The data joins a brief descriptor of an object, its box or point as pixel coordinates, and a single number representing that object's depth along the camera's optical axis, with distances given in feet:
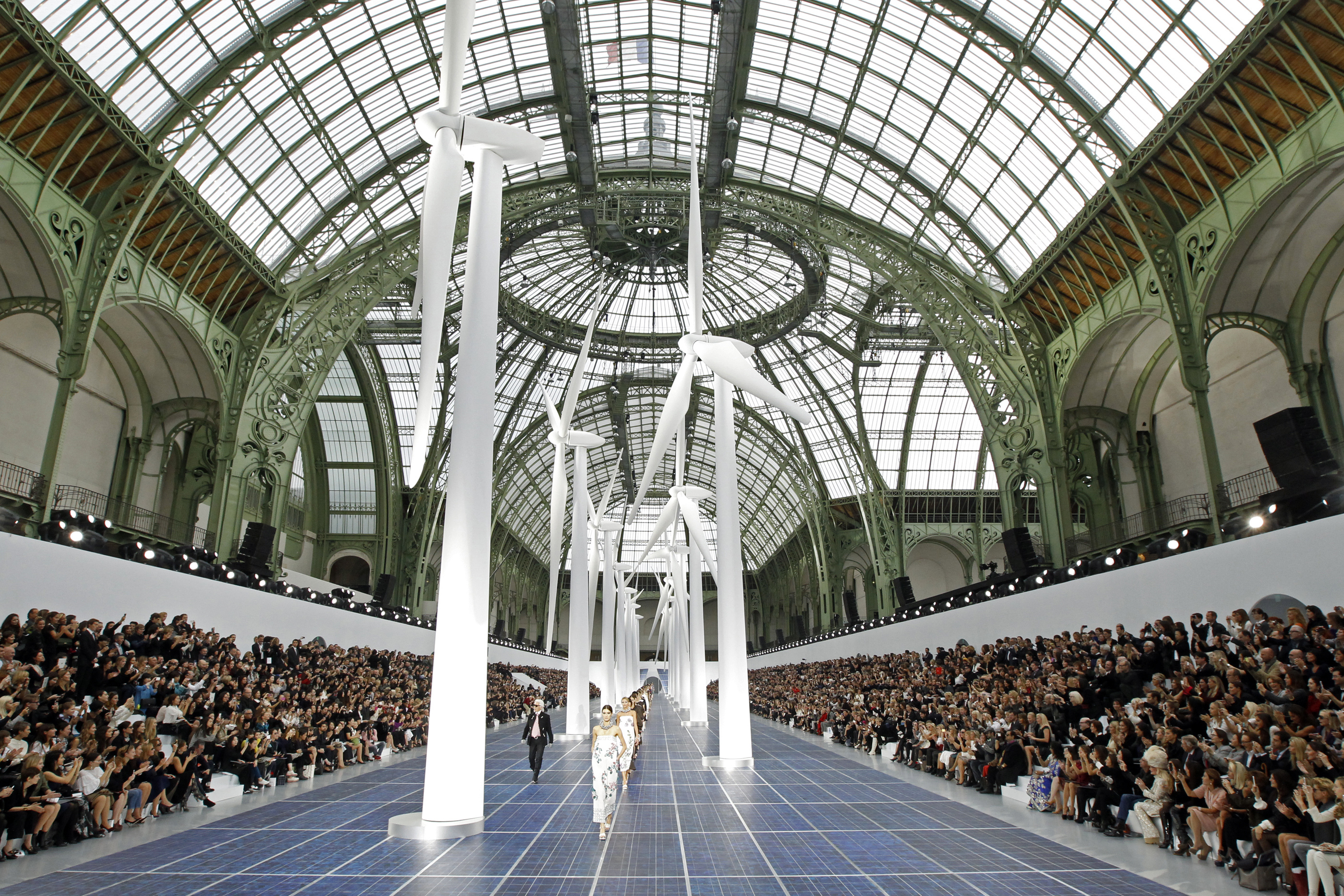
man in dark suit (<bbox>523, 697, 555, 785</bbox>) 61.72
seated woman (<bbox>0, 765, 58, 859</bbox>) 36.35
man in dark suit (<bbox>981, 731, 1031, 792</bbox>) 57.26
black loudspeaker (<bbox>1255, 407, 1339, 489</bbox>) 74.69
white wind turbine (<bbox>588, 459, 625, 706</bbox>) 140.46
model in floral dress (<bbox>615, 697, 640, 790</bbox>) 52.60
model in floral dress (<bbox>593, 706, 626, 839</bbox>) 42.22
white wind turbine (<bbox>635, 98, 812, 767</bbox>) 70.64
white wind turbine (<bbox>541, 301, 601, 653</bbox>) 92.79
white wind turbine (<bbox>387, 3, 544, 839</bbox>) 41.91
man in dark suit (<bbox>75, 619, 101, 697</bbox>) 55.42
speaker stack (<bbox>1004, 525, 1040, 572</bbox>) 113.29
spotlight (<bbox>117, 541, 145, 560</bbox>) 81.35
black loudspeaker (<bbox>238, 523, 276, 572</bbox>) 111.45
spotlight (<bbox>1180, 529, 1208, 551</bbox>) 82.99
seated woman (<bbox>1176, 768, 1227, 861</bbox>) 36.35
